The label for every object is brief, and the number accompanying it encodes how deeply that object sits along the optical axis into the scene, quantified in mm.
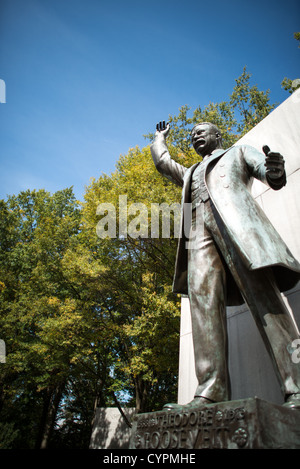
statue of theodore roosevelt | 2328
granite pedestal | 1682
